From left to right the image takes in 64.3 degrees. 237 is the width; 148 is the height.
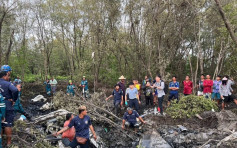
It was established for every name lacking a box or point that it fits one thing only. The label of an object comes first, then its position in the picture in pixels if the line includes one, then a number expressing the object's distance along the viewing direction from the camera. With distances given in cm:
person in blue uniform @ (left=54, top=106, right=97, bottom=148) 414
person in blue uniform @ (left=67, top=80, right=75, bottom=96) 1087
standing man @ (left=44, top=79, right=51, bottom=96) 1436
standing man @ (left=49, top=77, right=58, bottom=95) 1362
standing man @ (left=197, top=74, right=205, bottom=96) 906
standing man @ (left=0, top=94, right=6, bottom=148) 388
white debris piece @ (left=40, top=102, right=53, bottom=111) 985
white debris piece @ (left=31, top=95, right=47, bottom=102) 1229
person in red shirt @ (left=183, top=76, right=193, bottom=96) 873
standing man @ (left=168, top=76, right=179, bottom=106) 812
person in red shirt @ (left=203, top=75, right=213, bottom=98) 866
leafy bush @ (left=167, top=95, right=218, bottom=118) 739
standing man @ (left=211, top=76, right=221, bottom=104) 854
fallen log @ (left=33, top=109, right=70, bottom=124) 622
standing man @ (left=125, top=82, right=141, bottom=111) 744
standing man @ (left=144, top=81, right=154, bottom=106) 984
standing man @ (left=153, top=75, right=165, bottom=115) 732
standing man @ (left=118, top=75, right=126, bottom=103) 886
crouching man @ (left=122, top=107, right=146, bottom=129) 613
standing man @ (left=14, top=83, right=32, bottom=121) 614
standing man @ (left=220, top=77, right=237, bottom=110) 807
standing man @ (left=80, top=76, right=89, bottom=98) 1094
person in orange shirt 476
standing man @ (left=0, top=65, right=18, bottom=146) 427
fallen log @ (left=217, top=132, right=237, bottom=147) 437
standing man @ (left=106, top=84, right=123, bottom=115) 822
